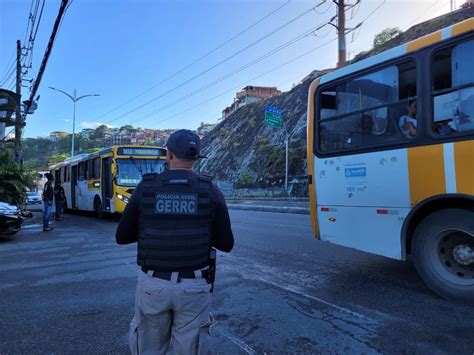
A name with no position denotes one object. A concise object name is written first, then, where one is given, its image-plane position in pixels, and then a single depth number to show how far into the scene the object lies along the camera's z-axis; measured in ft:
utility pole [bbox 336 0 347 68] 71.20
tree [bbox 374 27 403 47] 161.64
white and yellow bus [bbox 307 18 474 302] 14.71
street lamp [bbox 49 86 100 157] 124.86
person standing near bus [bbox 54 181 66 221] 52.31
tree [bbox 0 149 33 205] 48.88
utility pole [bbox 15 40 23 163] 57.26
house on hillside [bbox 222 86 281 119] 341.74
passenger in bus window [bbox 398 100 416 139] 16.13
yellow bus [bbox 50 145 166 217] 46.11
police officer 7.40
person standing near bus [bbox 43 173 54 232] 41.01
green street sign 121.79
